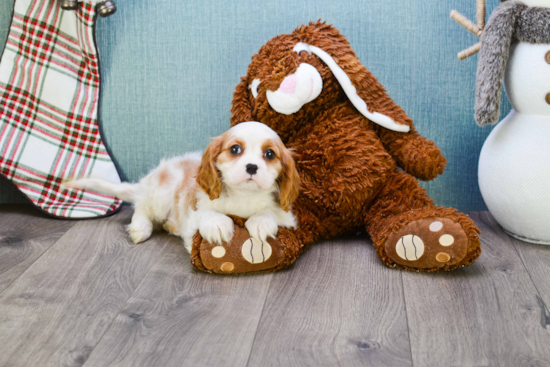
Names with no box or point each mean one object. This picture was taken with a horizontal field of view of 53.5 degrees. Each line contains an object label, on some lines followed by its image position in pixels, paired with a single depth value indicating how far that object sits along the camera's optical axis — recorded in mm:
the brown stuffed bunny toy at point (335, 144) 1479
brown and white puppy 1409
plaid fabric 1876
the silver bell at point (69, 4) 1811
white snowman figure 1497
